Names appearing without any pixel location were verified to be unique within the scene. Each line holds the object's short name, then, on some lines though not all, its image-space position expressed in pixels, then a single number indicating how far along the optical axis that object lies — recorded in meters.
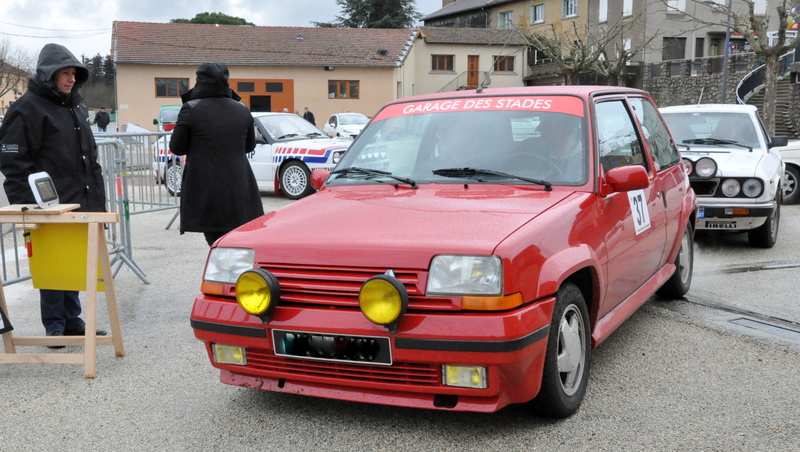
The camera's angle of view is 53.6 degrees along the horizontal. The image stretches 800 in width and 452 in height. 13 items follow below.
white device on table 4.59
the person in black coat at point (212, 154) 5.62
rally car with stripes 14.24
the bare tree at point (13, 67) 65.62
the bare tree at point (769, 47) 19.62
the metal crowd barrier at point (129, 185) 7.39
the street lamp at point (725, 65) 26.78
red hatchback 3.32
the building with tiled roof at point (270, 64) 45.94
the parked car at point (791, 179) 12.69
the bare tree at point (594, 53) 39.81
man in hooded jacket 5.05
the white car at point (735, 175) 8.46
